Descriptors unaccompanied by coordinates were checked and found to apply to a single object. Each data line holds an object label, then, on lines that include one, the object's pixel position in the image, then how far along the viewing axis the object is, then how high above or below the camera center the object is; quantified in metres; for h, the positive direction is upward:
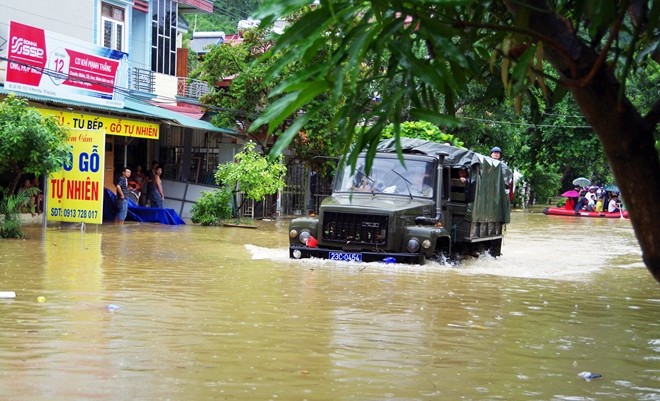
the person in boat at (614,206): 48.41 -0.63
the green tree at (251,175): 25.36 +0.21
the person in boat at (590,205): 49.66 -0.67
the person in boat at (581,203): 46.22 -0.53
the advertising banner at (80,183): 20.16 -0.15
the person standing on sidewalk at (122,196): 23.48 -0.48
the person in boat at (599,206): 49.25 -0.67
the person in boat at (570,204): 46.41 -0.57
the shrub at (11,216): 17.66 -0.83
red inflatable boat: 45.16 -1.02
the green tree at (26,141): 18.33 +0.69
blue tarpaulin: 25.27 -0.99
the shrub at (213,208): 25.78 -0.78
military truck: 14.97 -0.41
